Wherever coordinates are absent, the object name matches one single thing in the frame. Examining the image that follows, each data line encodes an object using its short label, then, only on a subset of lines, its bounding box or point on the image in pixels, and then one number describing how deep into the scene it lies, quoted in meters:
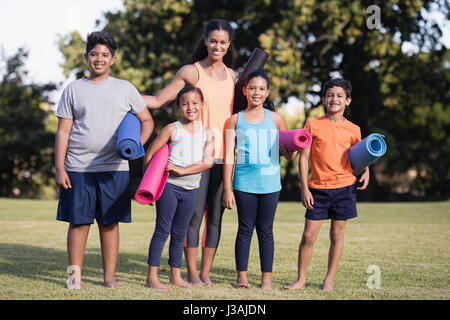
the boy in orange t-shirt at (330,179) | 4.94
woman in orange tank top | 5.01
